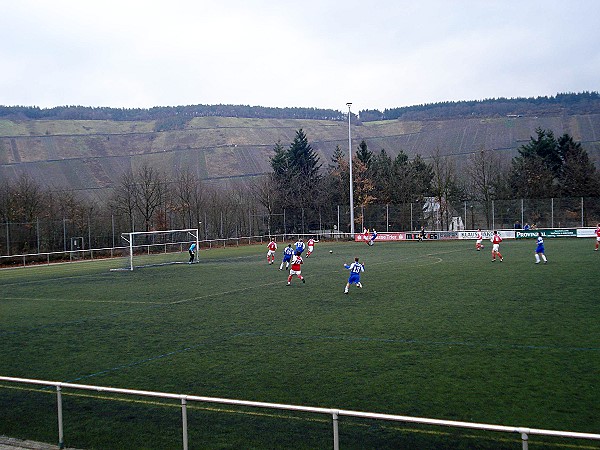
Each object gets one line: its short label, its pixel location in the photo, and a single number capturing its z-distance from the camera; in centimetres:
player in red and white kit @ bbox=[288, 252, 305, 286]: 2548
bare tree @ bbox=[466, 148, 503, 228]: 8281
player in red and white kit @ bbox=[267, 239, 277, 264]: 3734
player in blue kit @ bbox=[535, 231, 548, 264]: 3125
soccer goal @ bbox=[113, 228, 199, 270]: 4628
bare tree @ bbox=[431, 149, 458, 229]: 7519
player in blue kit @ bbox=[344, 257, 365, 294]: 2248
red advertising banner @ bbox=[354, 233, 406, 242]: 6581
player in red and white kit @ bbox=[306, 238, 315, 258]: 4391
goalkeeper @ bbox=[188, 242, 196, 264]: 4250
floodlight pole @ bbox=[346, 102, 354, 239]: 6276
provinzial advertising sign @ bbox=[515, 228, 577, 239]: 5803
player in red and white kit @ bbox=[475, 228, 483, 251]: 4316
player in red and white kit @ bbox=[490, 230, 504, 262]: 3344
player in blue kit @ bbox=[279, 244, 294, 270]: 3206
